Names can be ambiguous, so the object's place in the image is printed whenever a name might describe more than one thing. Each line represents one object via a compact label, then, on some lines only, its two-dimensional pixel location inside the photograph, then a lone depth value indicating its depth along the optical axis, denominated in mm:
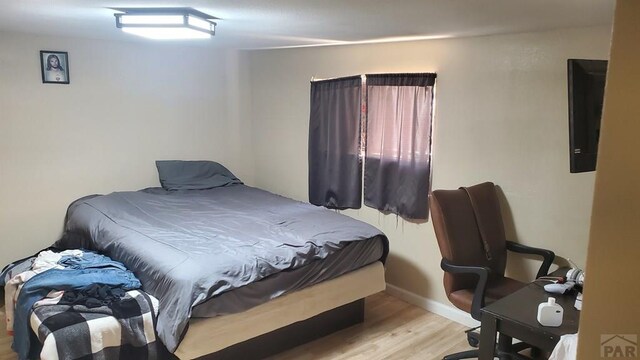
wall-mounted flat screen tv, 1922
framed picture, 3746
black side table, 1921
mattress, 2461
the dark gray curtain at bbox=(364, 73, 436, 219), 3502
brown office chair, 2793
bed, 2447
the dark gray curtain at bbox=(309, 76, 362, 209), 3984
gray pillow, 4406
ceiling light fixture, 2309
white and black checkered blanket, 2268
